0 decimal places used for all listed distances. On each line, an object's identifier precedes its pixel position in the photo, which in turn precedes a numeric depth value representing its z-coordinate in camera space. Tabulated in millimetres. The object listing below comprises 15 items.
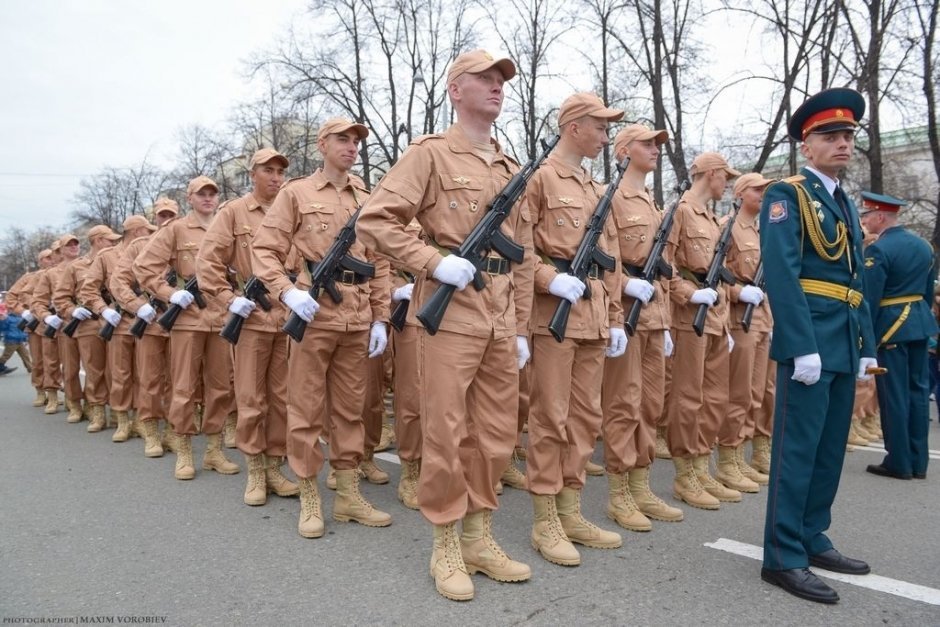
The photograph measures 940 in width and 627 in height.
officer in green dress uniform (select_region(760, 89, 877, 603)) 3242
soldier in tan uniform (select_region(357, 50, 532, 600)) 3234
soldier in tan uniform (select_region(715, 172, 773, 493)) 5188
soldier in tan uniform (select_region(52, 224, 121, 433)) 8031
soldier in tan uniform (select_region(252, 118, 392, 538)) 4305
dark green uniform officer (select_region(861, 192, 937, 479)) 5691
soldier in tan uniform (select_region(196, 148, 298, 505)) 4832
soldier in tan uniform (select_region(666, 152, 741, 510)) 4797
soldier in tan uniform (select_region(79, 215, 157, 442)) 7402
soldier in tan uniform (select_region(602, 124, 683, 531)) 4289
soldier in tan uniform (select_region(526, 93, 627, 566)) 3768
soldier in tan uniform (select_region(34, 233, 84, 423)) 8727
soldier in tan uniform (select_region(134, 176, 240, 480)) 5688
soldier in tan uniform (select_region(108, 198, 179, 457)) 6512
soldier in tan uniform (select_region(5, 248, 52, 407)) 10133
